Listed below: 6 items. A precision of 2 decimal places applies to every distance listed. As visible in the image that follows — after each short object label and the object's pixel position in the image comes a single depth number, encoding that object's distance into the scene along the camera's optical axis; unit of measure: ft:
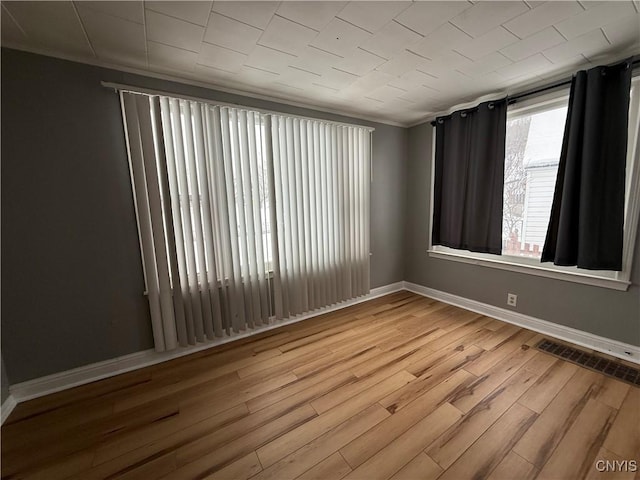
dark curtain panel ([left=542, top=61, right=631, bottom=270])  6.15
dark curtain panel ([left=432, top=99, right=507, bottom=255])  8.41
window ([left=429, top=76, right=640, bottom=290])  7.02
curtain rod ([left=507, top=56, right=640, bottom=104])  7.03
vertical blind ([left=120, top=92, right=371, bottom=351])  6.54
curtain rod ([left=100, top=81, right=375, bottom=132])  5.94
